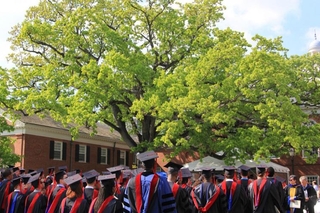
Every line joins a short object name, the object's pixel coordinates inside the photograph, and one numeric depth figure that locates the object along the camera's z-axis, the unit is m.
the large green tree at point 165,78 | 21.66
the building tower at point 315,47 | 49.51
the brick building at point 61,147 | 28.50
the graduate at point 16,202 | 8.41
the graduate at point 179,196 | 8.23
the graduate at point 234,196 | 9.67
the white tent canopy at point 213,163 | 22.61
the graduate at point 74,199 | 6.02
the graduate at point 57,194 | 7.34
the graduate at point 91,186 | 7.29
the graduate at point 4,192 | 9.59
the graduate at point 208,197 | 8.86
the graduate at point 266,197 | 9.23
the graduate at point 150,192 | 5.84
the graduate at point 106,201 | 5.77
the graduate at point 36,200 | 7.85
